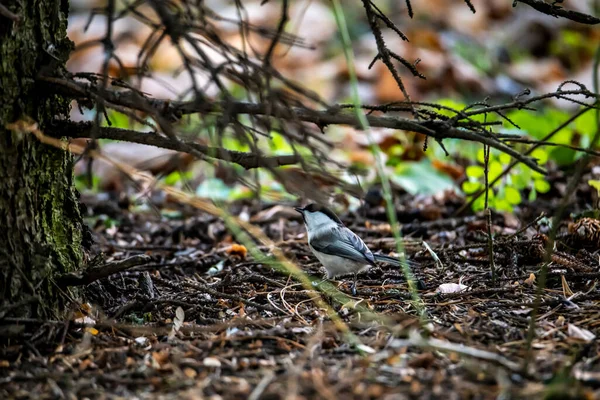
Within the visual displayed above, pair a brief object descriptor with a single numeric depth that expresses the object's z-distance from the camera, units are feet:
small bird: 24.04
